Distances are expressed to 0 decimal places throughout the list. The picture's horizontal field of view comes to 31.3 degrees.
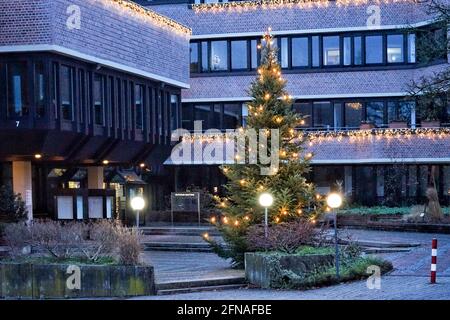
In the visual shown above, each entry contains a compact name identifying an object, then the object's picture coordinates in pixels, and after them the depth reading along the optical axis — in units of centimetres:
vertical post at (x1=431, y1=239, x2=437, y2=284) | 1606
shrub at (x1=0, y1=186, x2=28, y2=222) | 2706
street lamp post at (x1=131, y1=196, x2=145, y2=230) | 1908
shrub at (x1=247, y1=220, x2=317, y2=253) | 1850
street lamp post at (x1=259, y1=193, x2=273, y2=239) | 1853
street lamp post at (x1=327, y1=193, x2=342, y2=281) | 1669
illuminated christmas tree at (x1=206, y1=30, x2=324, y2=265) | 1997
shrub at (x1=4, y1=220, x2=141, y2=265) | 1752
